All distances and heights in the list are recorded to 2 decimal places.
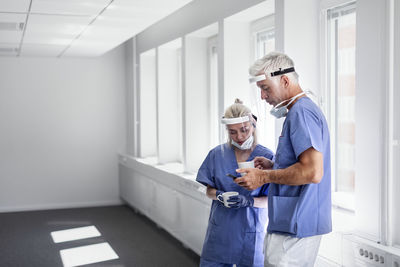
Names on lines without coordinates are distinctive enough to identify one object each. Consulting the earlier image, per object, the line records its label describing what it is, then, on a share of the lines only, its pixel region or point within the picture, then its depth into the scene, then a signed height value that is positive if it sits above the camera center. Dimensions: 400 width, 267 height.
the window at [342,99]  3.12 +0.08
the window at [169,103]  6.12 +0.14
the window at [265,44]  3.97 +0.58
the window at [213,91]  5.11 +0.23
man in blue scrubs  1.93 -0.24
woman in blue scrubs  2.66 -0.53
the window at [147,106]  6.83 +0.12
